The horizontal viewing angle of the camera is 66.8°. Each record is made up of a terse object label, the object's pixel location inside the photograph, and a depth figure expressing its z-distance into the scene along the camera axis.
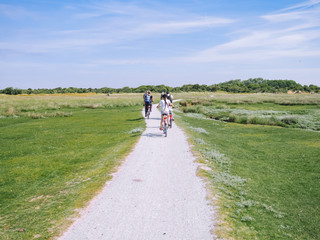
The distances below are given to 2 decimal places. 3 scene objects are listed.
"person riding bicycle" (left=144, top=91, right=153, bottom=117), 25.39
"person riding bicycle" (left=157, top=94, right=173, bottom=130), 16.47
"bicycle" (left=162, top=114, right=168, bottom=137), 16.02
